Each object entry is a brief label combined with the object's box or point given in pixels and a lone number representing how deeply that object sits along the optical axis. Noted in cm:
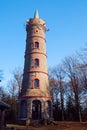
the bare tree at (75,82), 1831
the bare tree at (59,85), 2117
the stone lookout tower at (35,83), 1419
